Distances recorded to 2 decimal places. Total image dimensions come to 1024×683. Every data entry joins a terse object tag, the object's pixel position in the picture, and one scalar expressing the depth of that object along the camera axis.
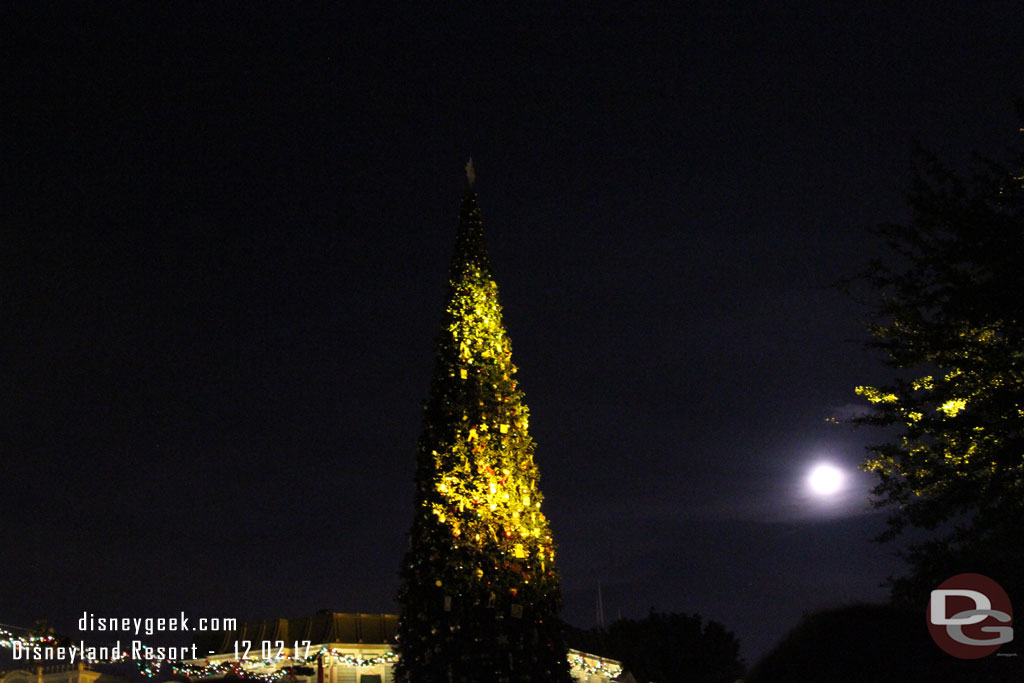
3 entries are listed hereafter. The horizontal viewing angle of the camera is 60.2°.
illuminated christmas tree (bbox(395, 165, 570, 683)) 12.80
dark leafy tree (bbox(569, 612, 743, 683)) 63.47
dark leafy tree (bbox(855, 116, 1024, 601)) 11.06
